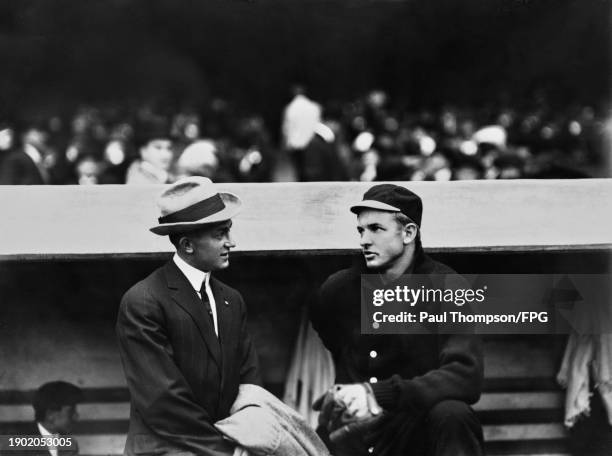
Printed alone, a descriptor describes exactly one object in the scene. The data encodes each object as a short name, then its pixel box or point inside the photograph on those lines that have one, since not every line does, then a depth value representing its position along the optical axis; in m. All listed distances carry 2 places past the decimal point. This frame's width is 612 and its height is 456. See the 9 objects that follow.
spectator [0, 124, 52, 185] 5.14
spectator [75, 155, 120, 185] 5.80
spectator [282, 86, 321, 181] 6.11
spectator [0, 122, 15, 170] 5.20
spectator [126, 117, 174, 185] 5.28
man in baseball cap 4.02
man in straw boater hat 3.85
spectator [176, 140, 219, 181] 4.98
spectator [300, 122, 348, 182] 5.71
